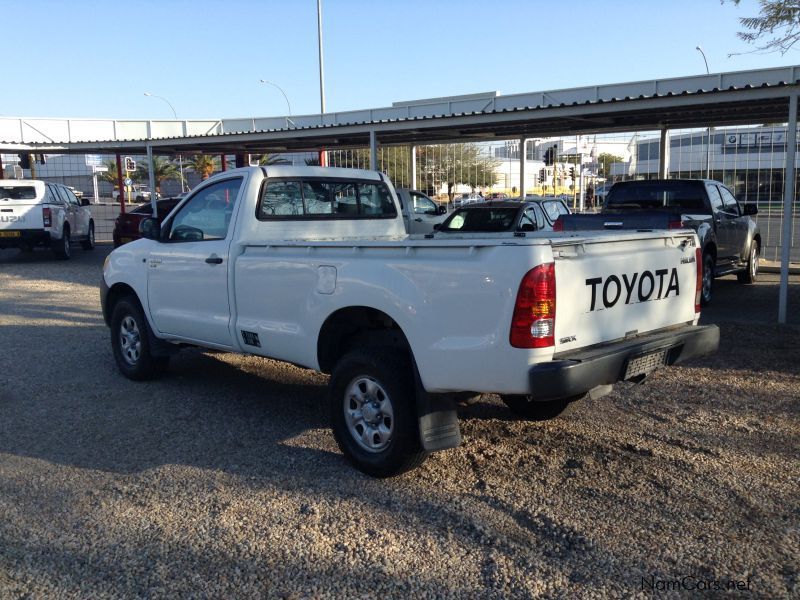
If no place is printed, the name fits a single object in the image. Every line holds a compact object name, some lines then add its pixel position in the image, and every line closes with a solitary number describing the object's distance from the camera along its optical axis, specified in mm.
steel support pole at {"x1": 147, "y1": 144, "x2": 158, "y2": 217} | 18842
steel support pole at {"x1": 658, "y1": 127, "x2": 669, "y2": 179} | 16798
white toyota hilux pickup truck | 3914
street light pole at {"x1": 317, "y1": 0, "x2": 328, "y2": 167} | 27609
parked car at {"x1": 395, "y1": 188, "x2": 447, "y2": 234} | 17156
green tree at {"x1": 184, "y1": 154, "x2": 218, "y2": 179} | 49719
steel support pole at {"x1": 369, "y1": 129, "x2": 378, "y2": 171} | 14676
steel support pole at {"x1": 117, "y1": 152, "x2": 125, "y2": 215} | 23992
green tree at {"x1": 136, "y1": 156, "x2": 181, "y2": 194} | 61594
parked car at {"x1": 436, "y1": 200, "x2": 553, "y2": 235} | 12477
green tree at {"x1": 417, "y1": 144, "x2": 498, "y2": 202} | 34625
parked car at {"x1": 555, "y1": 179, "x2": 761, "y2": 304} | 10406
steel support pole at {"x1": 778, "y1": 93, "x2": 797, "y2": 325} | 9180
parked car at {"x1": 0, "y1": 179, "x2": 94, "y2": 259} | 17500
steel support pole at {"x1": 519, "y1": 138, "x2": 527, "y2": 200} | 19141
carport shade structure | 10031
